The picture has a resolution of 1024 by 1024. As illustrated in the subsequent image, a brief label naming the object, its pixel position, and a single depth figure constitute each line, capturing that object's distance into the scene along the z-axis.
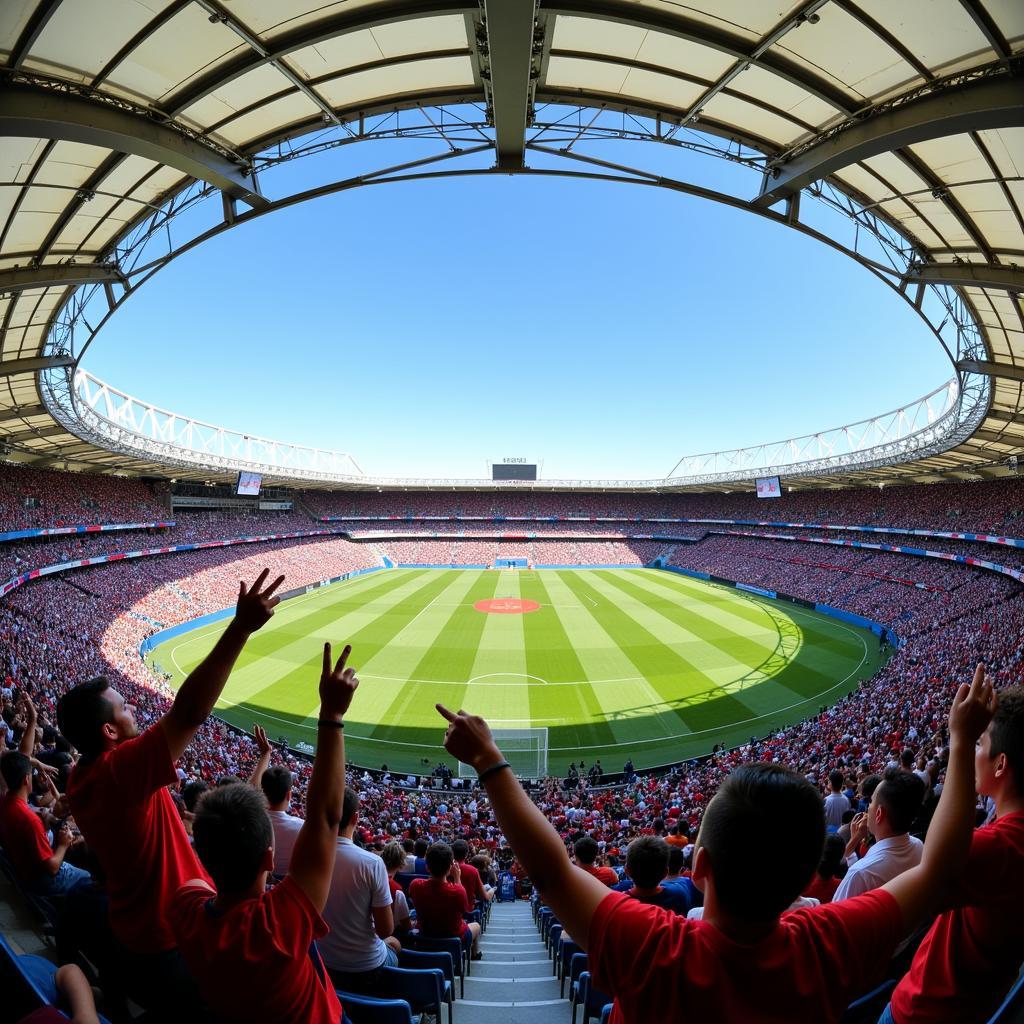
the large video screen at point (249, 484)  46.92
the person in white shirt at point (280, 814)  4.23
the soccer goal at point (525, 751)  19.12
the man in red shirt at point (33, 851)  3.81
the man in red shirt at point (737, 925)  1.39
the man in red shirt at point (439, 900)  4.94
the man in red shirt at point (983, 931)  2.08
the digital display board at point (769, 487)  49.97
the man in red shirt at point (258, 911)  1.74
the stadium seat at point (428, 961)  4.32
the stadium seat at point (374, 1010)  2.99
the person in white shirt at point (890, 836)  3.18
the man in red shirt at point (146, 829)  2.41
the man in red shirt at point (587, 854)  5.35
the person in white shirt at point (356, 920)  3.38
